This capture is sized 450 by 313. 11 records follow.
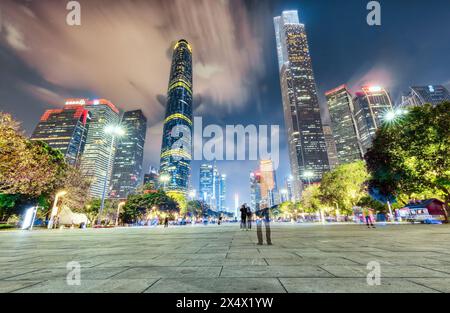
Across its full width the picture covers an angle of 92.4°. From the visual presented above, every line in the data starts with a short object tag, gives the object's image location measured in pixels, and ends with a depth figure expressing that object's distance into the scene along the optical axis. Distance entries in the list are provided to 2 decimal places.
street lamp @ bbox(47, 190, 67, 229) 29.06
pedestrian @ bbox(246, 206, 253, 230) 19.33
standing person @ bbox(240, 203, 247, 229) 19.11
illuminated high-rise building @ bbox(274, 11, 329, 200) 191.14
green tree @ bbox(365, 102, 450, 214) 21.50
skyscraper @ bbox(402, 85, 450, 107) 193.54
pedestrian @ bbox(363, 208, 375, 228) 20.37
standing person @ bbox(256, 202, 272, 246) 7.84
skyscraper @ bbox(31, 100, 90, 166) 175.25
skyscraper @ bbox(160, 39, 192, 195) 189.62
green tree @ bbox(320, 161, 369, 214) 40.64
